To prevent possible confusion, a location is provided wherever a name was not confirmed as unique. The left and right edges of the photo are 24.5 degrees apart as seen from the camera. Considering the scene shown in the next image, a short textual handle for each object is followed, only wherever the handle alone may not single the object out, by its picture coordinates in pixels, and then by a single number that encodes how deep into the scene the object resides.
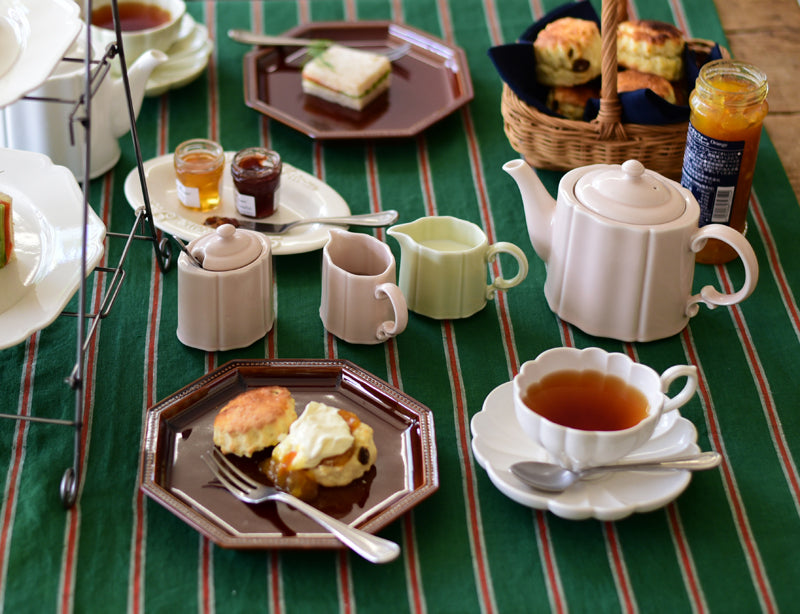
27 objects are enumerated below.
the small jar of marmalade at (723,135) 1.45
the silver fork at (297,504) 1.24
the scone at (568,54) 1.60
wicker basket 1.54
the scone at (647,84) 1.58
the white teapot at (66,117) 1.55
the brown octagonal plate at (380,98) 1.68
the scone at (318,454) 1.28
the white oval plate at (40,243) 1.33
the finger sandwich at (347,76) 1.70
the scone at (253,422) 1.30
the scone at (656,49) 1.60
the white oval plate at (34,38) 1.24
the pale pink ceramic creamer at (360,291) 1.40
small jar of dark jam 1.54
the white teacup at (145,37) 1.68
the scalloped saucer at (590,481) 1.27
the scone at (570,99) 1.60
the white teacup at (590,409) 1.25
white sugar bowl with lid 1.39
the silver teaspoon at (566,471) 1.28
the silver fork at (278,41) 1.78
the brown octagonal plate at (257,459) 1.27
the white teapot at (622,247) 1.39
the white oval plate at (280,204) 1.53
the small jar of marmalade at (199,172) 1.56
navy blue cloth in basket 1.53
